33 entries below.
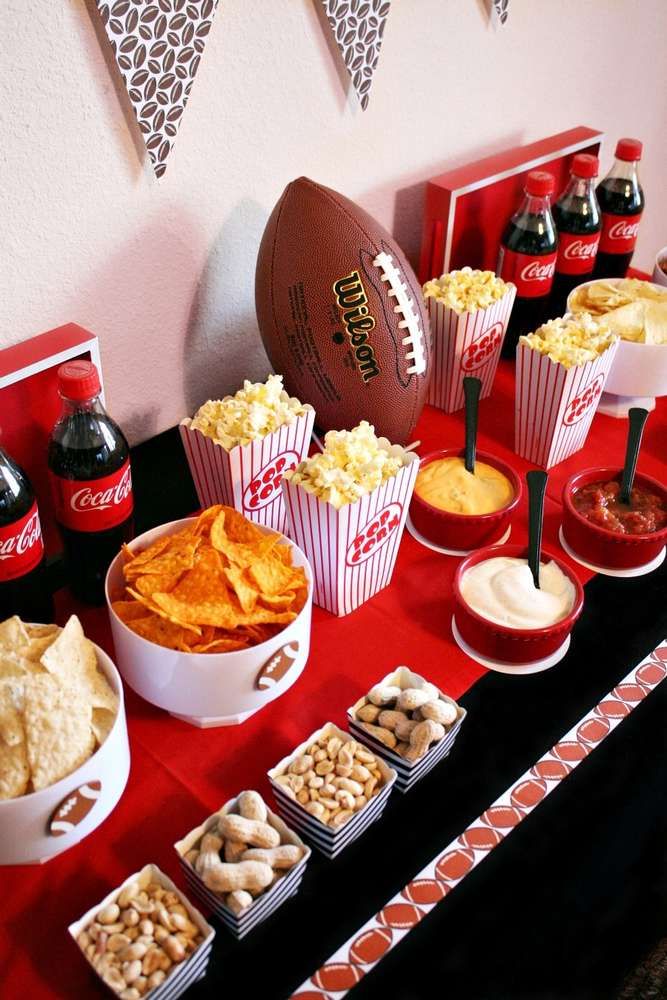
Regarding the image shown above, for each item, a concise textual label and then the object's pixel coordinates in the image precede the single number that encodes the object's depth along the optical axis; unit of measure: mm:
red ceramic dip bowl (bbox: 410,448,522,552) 1316
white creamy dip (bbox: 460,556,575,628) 1183
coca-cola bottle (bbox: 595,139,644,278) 1792
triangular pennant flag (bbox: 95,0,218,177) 1172
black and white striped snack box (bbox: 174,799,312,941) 875
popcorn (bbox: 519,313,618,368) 1424
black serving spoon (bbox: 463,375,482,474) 1388
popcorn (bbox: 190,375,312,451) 1225
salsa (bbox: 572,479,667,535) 1342
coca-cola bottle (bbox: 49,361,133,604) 1130
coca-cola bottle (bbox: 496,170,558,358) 1643
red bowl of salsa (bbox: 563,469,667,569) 1320
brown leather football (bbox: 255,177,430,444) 1316
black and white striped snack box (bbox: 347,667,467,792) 1021
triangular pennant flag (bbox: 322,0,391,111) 1424
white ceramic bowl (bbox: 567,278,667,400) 1576
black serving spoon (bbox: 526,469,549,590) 1226
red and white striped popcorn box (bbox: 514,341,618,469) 1430
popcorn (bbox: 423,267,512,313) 1540
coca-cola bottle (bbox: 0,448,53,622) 1069
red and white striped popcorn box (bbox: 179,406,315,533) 1229
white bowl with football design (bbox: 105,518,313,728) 1015
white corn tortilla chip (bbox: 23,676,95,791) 887
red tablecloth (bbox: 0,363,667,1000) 900
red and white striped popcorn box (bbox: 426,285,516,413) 1538
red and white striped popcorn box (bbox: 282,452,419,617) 1150
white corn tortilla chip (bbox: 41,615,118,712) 943
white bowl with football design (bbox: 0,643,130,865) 886
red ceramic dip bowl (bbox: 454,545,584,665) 1156
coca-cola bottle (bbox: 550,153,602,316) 1711
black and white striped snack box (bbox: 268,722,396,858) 949
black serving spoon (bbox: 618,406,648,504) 1370
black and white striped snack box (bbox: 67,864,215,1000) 818
